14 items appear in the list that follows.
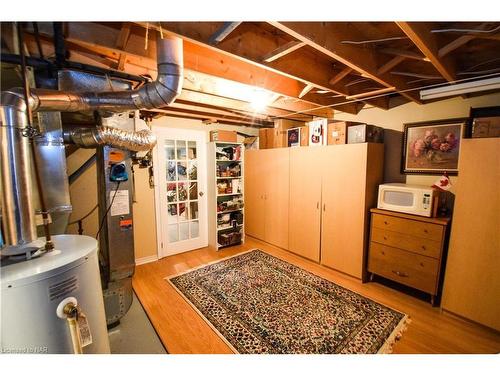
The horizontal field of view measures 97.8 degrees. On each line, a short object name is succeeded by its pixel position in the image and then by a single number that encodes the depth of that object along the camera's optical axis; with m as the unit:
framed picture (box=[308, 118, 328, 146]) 2.93
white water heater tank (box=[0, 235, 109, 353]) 0.84
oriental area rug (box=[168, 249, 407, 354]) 1.77
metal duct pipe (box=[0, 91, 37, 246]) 0.94
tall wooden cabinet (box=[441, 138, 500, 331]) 1.85
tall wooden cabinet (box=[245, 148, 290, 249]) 3.52
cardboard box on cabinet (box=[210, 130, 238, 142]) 3.57
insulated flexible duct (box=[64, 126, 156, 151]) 1.76
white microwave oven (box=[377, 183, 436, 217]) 2.24
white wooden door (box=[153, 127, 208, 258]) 3.35
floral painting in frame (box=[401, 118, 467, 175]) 2.40
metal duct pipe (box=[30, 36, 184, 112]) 1.27
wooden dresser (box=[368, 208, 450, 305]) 2.20
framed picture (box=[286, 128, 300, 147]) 3.29
